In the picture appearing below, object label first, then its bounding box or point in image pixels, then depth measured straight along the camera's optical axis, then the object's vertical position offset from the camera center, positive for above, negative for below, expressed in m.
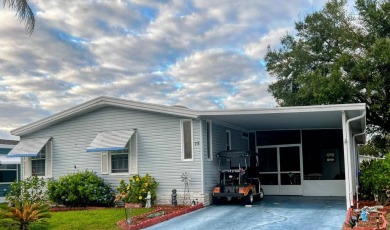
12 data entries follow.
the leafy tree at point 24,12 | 12.70 +4.20
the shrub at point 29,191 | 15.97 -1.19
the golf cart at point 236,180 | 14.54 -0.88
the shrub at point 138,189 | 14.84 -1.07
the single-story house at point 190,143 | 14.68 +0.45
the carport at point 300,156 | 17.73 -0.12
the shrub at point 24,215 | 10.22 -1.25
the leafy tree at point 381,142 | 28.18 +0.56
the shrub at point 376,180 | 14.03 -0.90
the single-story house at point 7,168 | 21.91 -0.43
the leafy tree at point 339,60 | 21.73 +4.87
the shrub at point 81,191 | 15.60 -1.14
